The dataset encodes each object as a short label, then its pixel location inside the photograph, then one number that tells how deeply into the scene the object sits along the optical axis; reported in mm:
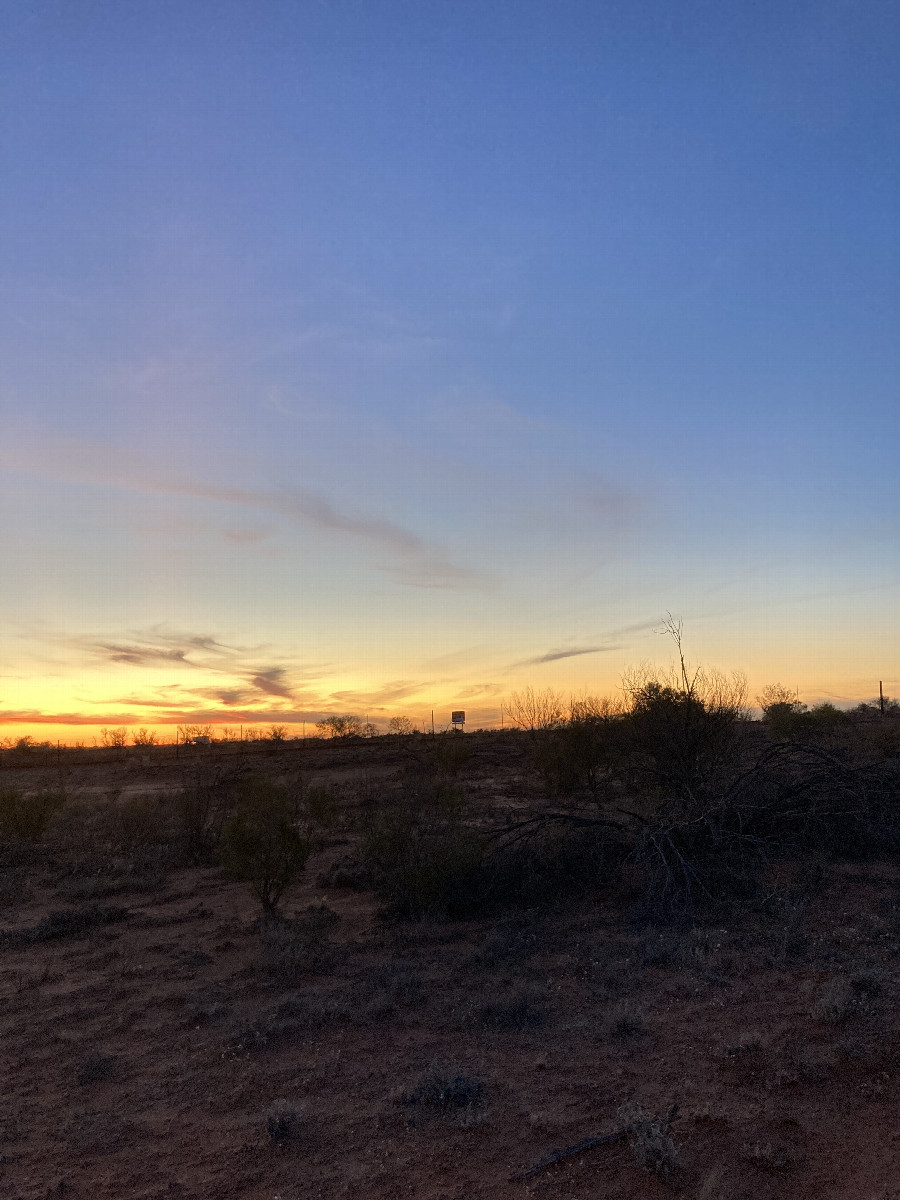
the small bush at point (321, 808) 17922
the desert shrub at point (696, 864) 10133
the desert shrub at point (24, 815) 18422
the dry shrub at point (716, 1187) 4480
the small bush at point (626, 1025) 6812
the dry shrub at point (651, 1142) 4777
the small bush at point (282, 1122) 5406
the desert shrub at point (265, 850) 11023
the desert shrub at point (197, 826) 16234
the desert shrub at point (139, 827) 17792
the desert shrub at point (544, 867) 11289
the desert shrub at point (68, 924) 10867
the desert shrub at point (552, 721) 25383
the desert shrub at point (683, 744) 14688
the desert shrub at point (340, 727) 69812
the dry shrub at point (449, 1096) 5613
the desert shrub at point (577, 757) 22531
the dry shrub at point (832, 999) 6727
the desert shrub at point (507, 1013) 7160
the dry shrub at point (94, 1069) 6570
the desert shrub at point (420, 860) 10883
